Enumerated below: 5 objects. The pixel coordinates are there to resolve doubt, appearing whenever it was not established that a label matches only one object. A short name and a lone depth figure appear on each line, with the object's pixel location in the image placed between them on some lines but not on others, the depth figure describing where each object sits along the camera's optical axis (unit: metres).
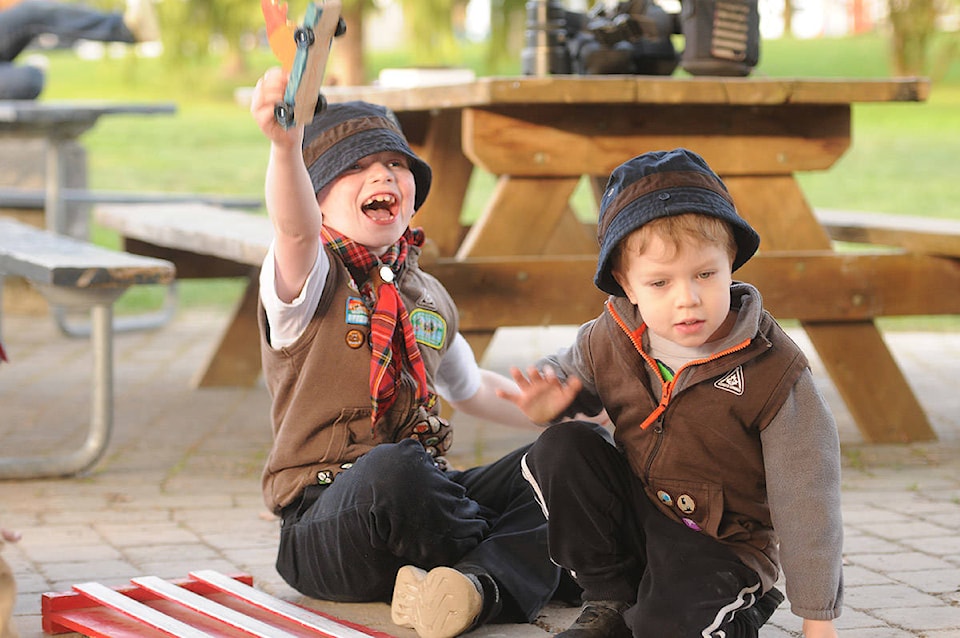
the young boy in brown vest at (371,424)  5.23
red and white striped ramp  5.02
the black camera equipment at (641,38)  8.97
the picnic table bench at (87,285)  7.36
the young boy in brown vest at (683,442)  4.62
